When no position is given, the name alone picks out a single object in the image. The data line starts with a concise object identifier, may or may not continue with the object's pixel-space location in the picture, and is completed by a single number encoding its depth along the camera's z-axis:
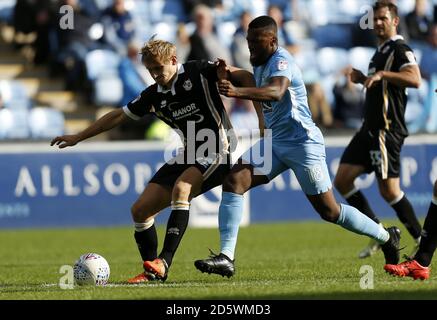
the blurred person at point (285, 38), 19.18
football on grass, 8.34
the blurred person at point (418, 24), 20.00
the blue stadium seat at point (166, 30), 18.97
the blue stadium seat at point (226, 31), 19.17
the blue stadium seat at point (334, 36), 20.22
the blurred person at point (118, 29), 18.44
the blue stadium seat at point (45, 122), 17.31
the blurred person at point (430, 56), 19.77
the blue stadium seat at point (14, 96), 17.70
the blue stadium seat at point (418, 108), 18.16
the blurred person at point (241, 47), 18.11
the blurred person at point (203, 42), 17.41
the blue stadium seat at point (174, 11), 19.75
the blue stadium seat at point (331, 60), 19.52
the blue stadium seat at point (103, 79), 18.23
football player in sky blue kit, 8.35
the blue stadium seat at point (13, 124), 16.94
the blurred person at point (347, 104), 18.47
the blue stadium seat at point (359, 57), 19.55
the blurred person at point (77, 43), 18.25
